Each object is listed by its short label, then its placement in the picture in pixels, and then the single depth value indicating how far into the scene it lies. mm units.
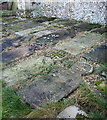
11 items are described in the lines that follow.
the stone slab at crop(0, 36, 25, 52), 2533
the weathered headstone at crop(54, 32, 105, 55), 2300
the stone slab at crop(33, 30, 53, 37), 3059
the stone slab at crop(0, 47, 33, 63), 2068
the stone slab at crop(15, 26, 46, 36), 3206
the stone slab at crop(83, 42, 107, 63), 1894
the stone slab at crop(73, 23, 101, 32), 3258
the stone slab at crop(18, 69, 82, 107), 1286
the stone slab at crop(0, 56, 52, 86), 1624
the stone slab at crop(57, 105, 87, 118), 1036
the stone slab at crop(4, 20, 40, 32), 3576
